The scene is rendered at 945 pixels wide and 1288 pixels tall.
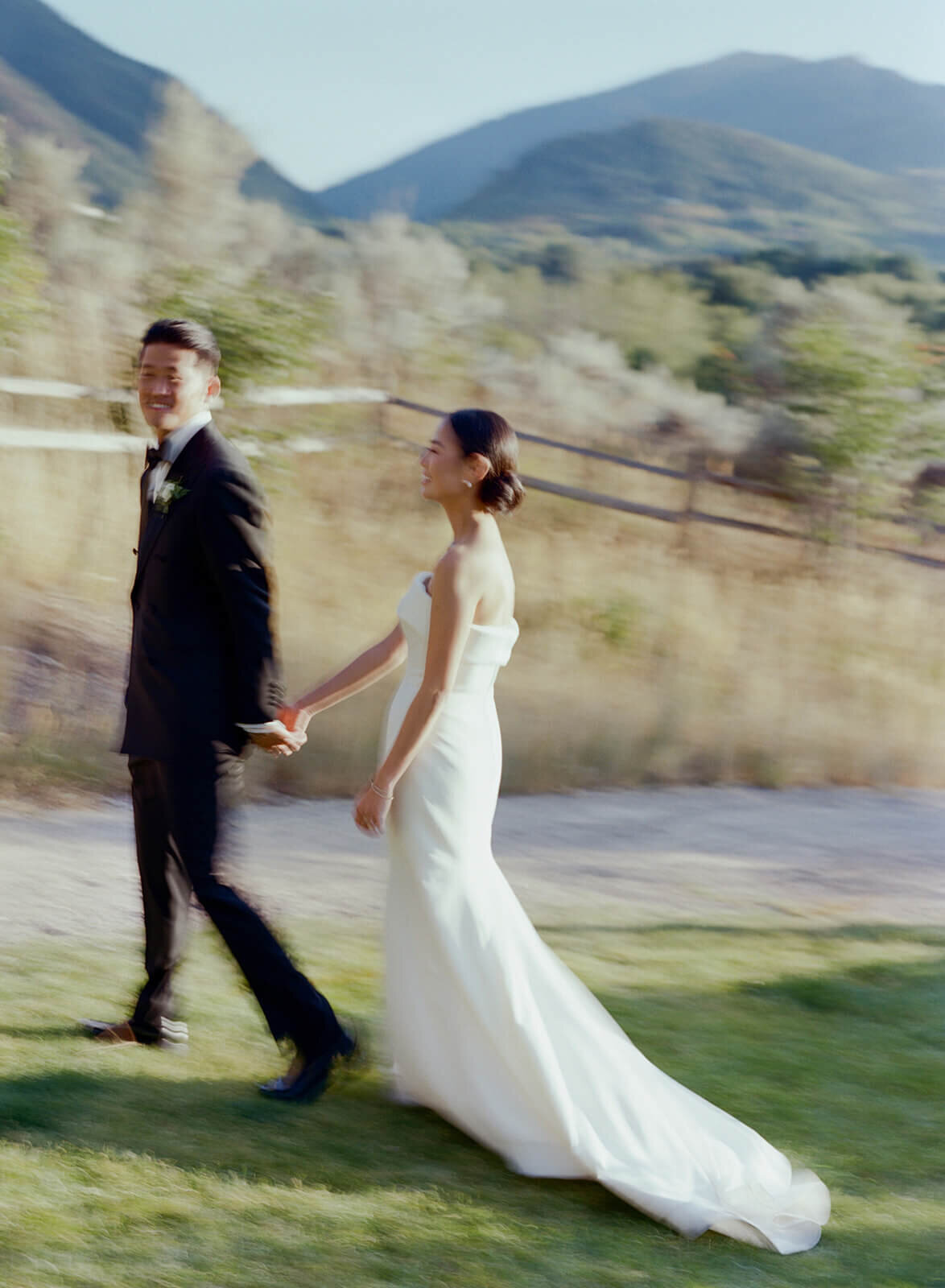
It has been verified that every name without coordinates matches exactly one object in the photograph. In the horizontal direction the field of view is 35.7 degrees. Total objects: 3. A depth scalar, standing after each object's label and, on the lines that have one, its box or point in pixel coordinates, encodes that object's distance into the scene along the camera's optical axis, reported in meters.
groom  3.21
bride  3.00
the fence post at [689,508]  13.48
